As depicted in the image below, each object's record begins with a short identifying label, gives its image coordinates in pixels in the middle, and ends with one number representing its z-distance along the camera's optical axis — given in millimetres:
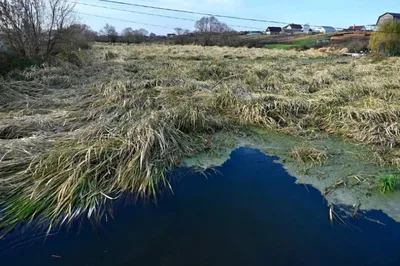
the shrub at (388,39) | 15195
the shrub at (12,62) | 6547
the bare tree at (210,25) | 46631
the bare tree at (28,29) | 8094
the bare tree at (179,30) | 45209
